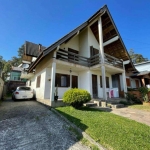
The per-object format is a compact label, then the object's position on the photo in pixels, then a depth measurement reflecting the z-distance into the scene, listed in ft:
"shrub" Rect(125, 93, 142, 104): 30.99
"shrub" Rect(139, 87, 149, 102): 30.05
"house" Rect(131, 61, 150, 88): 44.75
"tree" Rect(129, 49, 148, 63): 115.85
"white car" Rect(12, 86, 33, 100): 31.27
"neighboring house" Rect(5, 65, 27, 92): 73.07
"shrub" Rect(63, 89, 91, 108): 19.08
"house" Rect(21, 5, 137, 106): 26.96
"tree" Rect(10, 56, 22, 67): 132.20
